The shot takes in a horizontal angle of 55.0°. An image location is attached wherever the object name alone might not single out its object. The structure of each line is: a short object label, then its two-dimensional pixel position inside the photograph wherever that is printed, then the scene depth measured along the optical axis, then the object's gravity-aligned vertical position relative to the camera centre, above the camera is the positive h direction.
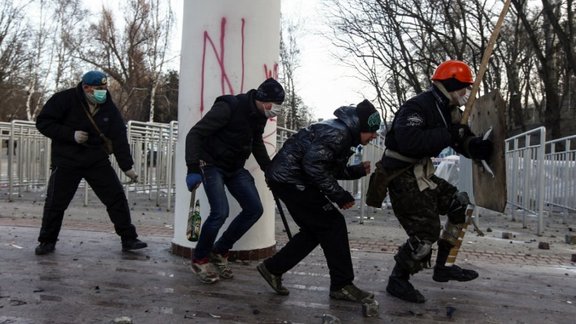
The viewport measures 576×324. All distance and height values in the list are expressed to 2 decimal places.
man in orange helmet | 3.97 +0.00
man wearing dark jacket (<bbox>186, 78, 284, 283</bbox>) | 4.32 -0.01
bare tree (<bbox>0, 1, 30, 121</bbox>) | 34.47 +6.21
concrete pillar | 5.12 +0.91
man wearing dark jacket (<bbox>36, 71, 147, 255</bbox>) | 5.13 +0.06
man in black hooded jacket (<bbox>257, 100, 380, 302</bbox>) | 3.72 -0.11
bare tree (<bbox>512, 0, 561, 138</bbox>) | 22.47 +4.79
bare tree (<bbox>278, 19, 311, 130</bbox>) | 35.03 +5.42
